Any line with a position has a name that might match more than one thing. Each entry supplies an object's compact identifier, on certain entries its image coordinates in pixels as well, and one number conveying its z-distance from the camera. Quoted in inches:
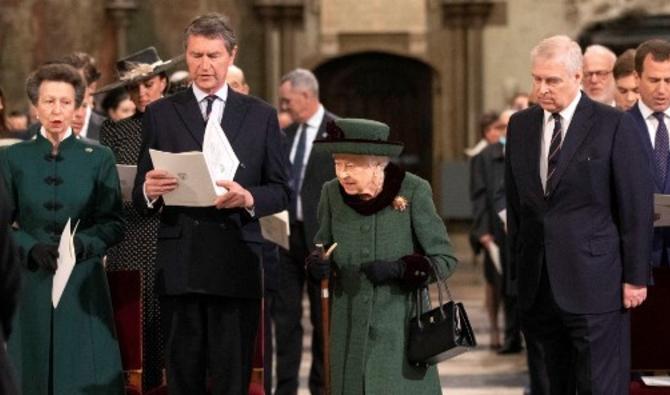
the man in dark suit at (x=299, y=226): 759.1
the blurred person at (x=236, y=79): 727.7
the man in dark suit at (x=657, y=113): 619.8
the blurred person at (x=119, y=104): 797.2
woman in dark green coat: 559.2
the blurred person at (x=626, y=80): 698.2
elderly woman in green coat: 530.9
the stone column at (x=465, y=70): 1533.0
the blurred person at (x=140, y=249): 620.1
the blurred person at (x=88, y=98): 693.3
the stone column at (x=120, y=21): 1520.7
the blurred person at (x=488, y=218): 975.0
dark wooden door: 1550.2
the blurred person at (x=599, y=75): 745.0
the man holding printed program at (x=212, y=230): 535.8
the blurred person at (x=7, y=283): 367.9
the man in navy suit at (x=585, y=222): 548.7
